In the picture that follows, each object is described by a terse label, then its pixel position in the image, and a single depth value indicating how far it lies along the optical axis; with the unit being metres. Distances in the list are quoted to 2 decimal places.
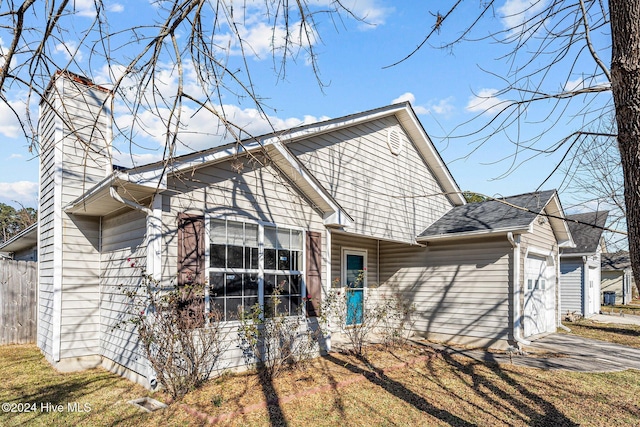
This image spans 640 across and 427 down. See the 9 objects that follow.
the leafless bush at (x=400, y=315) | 10.09
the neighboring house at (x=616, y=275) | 26.78
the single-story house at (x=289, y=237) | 6.33
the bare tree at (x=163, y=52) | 2.98
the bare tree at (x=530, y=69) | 3.35
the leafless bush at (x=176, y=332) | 5.57
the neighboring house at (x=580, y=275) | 17.30
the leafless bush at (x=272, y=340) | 6.56
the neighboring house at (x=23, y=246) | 10.25
